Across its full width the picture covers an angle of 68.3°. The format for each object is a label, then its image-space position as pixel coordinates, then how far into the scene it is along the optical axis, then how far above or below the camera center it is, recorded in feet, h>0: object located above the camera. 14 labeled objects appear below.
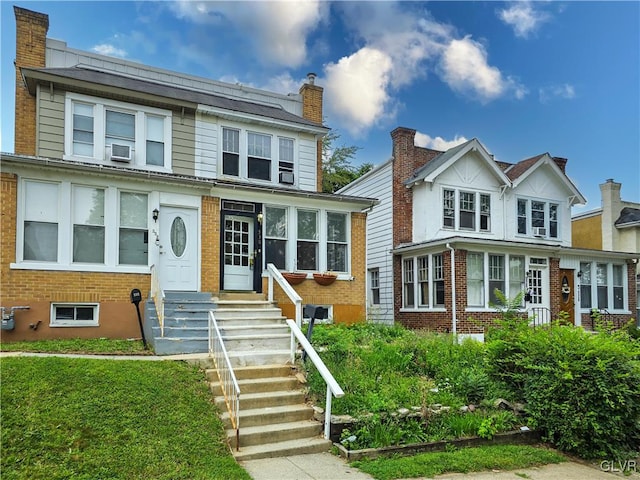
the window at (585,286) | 63.82 -2.19
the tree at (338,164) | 105.80 +24.51
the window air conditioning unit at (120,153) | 42.70 +10.71
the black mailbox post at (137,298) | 30.71 -1.81
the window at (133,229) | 38.01 +3.29
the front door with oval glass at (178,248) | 39.22 +1.84
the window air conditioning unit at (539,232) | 66.85 +5.41
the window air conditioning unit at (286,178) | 49.67 +9.73
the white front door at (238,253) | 42.83 +1.58
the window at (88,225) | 36.37 +3.54
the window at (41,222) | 34.76 +3.62
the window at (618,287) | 66.18 -2.41
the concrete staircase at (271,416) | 20.54 -6.96
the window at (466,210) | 61.57 +7.92
